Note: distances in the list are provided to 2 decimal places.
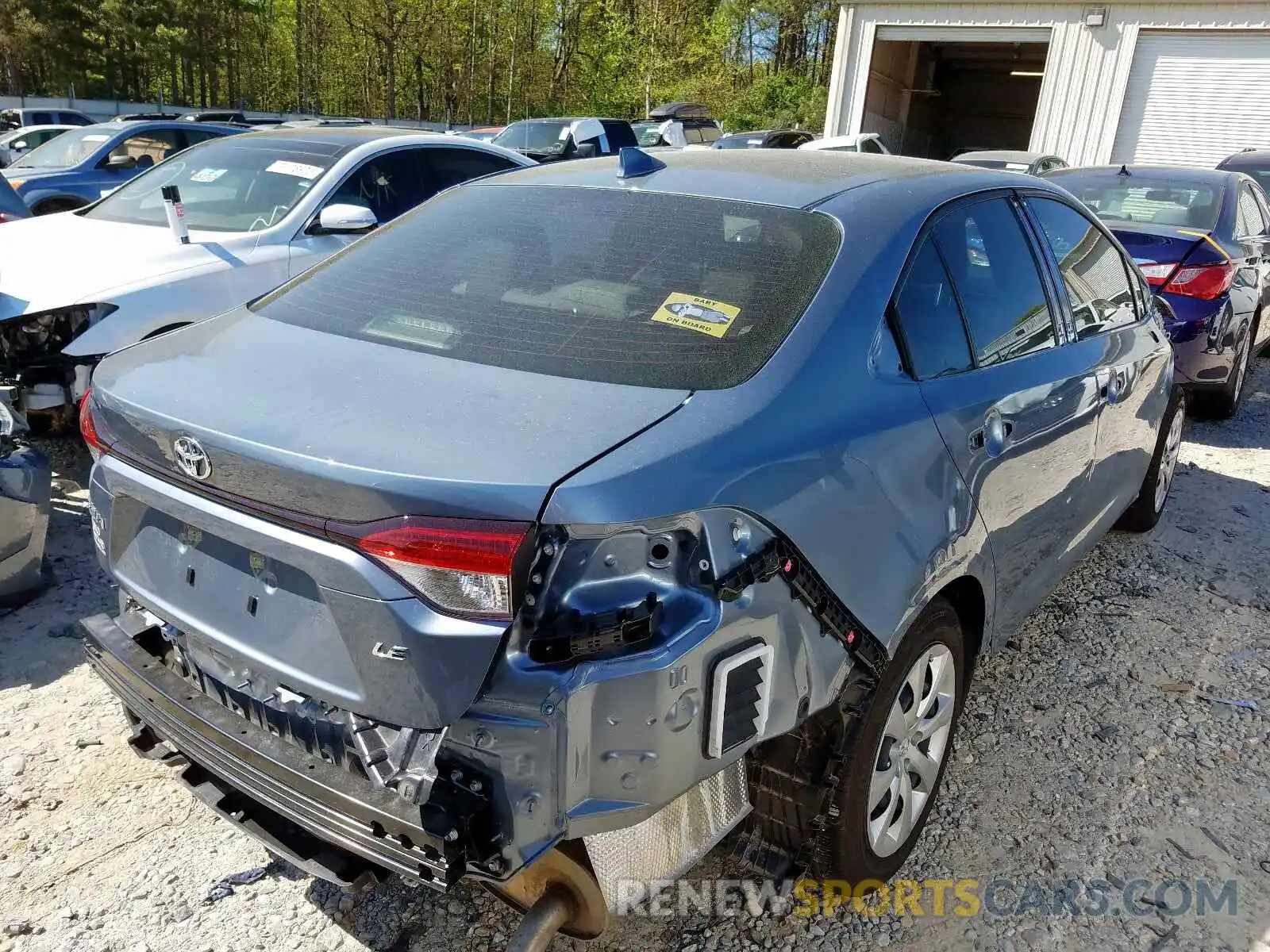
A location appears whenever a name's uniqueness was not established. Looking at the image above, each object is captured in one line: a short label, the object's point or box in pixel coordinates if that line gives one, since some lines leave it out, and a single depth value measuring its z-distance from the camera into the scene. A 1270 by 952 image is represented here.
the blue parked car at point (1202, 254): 6.15
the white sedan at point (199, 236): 4.60
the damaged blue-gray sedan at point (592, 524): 1.66
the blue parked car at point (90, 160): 11.46
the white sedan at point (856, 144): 16.57
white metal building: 16.67
